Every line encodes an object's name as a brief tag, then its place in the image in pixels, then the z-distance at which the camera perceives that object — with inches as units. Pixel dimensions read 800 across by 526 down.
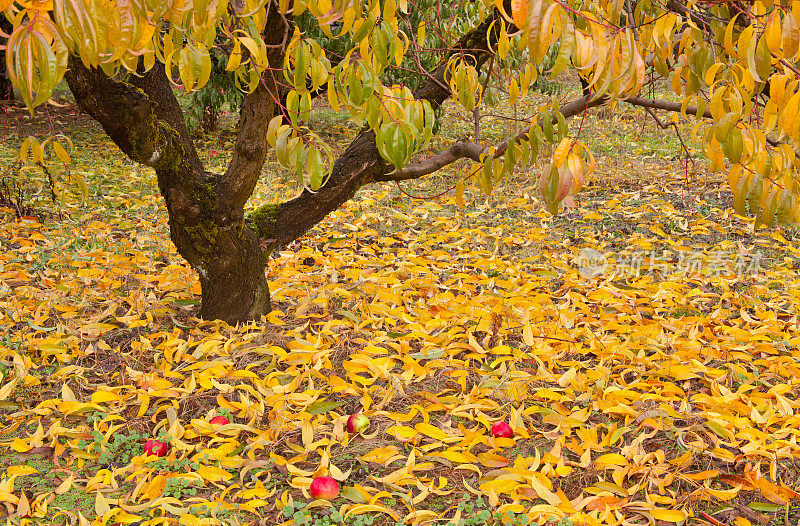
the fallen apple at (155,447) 79.4
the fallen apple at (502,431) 83.0
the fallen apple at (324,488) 72.0
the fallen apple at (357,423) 84.4
